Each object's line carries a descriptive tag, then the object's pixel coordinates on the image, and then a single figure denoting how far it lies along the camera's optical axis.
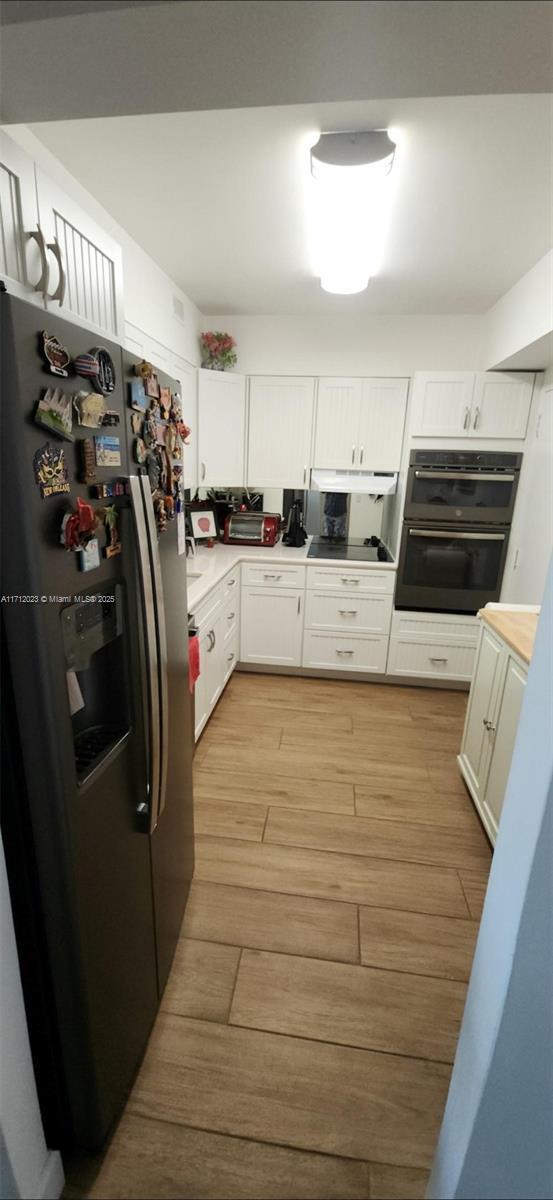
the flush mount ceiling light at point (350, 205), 1.45
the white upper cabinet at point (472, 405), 2.95
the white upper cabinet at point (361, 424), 3.22
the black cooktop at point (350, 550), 3.47
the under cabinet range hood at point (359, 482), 3.37
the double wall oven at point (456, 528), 3.06
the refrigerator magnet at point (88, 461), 0.85
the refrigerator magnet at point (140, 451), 1.06
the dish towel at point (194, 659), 1.86
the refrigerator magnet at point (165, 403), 1.20
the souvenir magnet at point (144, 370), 1.06
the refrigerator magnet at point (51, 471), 0.73
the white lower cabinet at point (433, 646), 3.30
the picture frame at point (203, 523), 3.50
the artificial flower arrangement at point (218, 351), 3.22
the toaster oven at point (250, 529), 3.63
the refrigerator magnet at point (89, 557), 0.84
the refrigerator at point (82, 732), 0.73
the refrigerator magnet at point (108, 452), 0.89
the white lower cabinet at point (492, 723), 1.88
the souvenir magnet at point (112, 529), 0.93
